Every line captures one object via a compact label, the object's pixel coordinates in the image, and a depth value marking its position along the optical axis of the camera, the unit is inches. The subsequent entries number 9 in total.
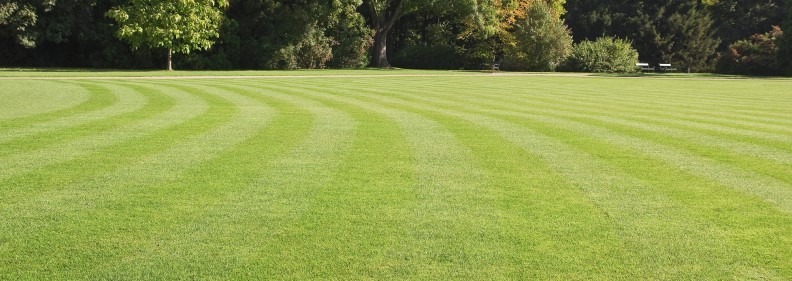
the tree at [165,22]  1695.4
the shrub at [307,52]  2058.3
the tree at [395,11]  2118.6
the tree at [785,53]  2341.3
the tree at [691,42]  2711.6
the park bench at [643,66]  2557.6
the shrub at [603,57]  2333.9
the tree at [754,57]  2421.3
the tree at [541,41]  2314.2
